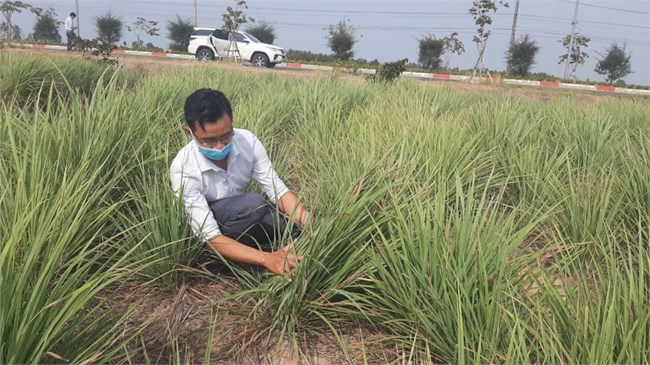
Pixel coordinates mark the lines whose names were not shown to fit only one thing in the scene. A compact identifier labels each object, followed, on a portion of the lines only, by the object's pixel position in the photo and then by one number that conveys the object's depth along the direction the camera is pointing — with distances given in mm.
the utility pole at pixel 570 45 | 19438
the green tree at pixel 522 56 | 20234
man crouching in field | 1888
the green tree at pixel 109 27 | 23703
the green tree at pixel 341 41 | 23906
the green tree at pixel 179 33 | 25250
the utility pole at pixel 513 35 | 20348
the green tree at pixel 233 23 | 15148
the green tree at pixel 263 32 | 23281
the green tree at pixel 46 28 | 26156
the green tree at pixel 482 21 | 14508
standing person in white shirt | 12914
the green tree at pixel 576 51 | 20217
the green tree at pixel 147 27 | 23266
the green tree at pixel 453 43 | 18516
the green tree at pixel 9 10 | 16516
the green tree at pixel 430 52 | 23156
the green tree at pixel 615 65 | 22812
